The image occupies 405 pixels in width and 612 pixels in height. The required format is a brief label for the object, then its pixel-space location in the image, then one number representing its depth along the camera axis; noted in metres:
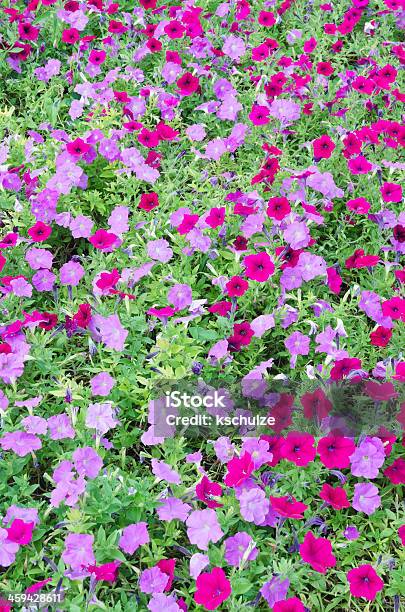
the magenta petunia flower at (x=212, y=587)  2.39
